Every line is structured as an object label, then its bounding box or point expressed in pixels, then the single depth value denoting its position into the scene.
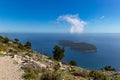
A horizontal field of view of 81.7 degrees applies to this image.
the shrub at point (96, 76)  6.16
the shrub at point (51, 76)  4.69
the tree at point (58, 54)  22.88
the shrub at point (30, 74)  4.70
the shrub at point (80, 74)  6.45
